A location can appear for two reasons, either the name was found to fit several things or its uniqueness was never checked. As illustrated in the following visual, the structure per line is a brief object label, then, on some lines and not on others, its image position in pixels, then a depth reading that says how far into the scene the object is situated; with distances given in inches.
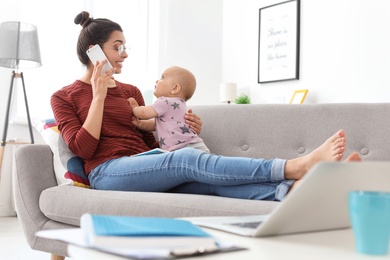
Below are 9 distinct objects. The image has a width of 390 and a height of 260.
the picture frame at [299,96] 167.8
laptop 28.8
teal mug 25.9
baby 84.9
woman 63.2
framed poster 176.2
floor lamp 139.6
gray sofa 65.6
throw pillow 80.0
